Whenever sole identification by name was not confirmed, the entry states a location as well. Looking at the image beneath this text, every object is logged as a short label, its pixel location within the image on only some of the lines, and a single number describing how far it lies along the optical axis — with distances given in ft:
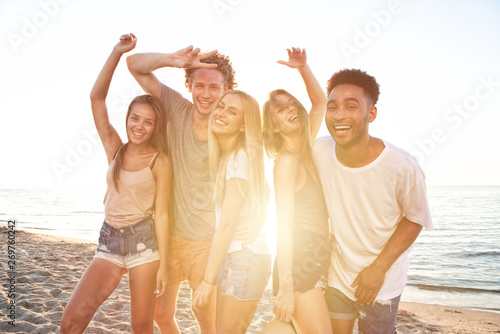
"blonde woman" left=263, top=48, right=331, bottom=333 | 8.68
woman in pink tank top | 10.61
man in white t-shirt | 9.61
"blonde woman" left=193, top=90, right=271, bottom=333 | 8.48
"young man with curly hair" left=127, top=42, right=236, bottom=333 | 11.38
